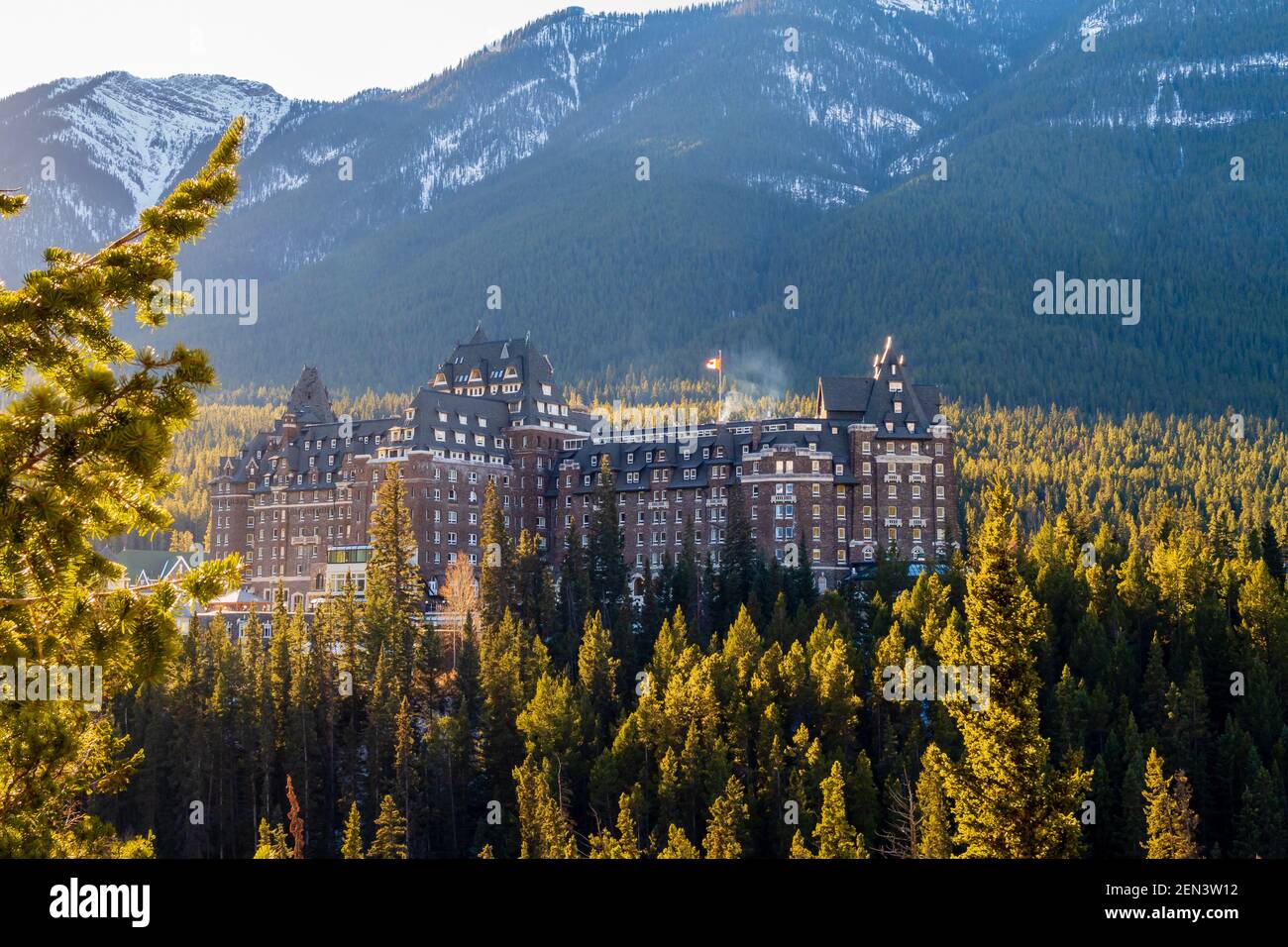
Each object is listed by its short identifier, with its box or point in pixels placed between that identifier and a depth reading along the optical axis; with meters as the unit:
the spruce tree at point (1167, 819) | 83.81
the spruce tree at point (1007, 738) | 56.25
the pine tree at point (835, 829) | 86.38
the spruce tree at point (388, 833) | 104.06
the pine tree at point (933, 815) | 81.62
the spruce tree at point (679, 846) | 89.88
